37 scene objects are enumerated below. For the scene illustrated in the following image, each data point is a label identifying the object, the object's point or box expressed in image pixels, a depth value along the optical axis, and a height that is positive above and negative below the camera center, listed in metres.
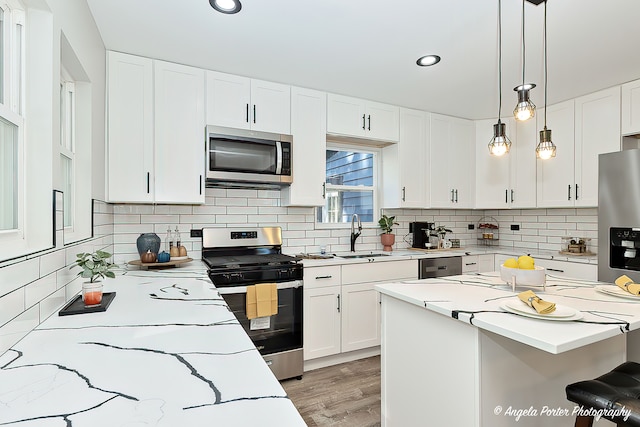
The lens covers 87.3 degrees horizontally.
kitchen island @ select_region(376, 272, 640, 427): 1.24 -0.62
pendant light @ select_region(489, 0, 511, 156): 1.88 +0.41
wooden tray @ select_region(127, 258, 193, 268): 2.28 -0.33
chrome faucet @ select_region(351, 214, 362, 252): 3.51 -0.18
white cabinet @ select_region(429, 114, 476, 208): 3.75 +0.61
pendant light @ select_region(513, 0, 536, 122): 1.73 +0.56
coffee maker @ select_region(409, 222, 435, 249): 3.83 -0.23
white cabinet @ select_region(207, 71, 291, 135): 2.67 +0.93
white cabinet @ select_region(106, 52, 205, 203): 2.37 +0.62
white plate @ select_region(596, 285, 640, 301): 1.56 -0.38
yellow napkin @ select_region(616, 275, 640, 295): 1.55 -0.34
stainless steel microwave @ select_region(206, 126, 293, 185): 2.63 +0.48
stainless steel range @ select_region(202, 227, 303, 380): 2.48 -0.54
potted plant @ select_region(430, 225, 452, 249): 3.82 -0.21
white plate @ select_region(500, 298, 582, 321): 1.24 -0.37
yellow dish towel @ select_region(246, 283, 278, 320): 2.49 -0.64
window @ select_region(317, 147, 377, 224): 3.60 +0.33
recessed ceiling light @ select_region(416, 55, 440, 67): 2.41 +1.14
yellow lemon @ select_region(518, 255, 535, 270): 1.68 -0.25
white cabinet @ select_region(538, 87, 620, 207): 3.00 +0.66
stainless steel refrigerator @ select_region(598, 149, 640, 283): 2.51 +0.00
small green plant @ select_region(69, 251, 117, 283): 1.37 -0.21
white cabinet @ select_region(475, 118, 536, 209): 3.65 +0.52
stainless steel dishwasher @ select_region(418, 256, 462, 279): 3.37 -0.53
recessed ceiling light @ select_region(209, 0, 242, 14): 1.80 +1.15
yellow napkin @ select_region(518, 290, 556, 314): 1.26 -0.35
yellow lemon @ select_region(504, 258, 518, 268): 1.72 -0.25
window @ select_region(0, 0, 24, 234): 1.09 +0.33
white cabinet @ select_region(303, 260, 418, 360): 2.82 -0.81
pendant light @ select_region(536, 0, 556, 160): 1.92 +0.39
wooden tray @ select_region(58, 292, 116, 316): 1.27 -0.36
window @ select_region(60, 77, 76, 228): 1.69 +0.39
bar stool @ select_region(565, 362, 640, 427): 1.11 -0.66
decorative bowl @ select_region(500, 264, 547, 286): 1.65 -0.30
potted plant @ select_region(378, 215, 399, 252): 3.64 -0.22
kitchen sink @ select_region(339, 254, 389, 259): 3.22 -0.40
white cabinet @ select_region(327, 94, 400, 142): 3.17 +0.96
